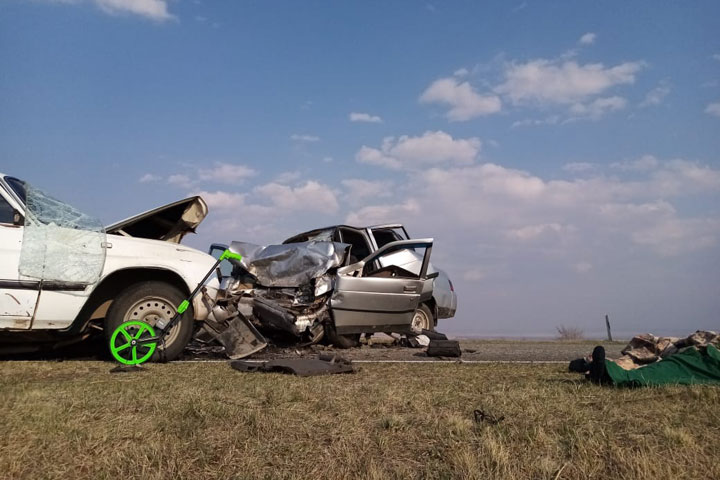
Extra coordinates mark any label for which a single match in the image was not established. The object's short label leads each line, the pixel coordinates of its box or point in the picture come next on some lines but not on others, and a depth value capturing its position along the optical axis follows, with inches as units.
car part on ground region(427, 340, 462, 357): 309.7
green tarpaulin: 178.2
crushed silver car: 328.8
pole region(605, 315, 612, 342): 751.8
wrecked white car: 230.8
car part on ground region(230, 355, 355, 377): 219.9
